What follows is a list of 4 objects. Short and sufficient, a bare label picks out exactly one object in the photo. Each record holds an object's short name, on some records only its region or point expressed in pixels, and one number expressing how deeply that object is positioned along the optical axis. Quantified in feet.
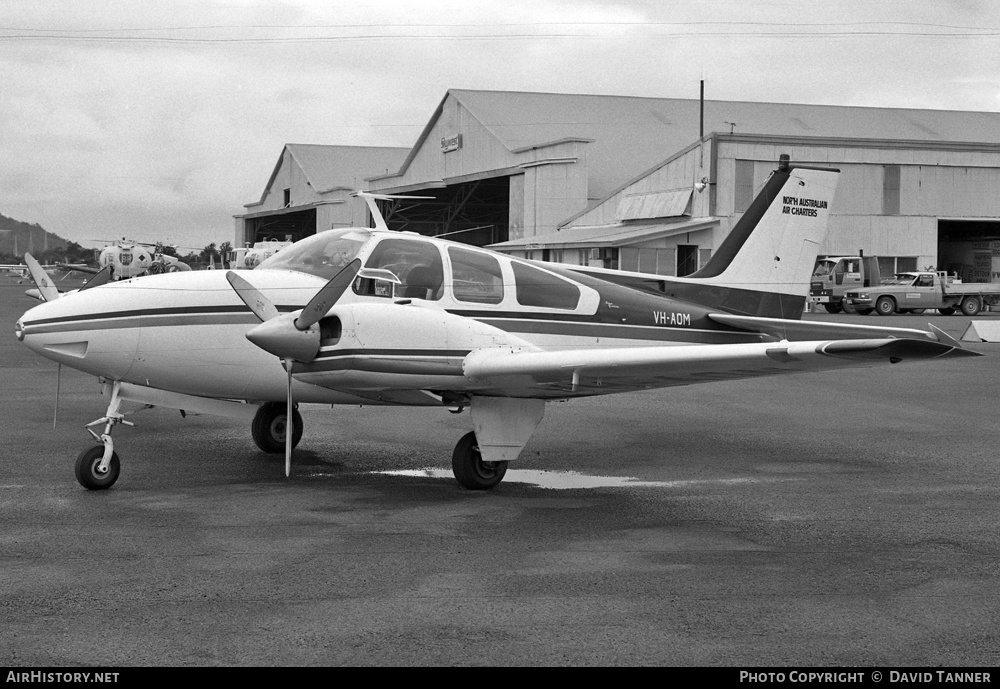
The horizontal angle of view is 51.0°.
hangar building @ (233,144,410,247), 218.18
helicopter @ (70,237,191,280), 167.12
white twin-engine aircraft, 27.61
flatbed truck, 129.18
